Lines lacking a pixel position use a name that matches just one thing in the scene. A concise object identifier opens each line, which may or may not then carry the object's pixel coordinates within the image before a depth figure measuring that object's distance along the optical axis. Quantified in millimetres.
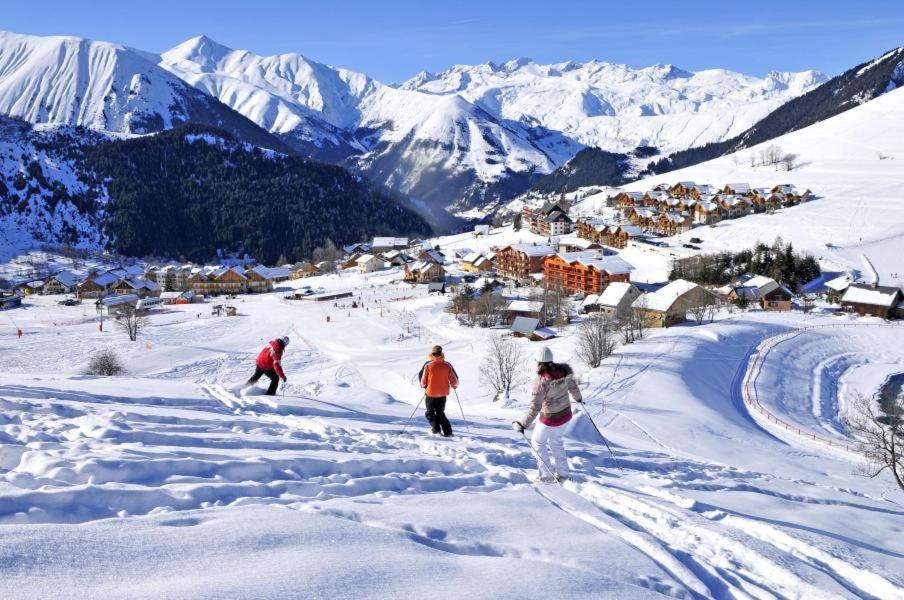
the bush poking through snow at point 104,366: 34500
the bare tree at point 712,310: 52916
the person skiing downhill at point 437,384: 11320
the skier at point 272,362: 13969
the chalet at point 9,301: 84419
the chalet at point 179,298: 90812
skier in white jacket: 8297
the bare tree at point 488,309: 59359
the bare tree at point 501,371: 32281
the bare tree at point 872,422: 20822
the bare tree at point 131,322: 53175
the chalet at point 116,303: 75800
